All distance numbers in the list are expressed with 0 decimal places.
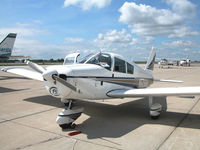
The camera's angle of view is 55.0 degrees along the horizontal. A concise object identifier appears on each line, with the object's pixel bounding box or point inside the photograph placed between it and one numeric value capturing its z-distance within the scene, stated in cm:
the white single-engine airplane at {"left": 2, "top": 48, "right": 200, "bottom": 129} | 510
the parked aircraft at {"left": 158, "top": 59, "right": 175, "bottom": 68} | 4794
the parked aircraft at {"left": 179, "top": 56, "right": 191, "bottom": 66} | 6128
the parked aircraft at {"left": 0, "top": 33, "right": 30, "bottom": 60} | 2221
